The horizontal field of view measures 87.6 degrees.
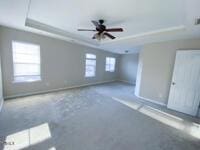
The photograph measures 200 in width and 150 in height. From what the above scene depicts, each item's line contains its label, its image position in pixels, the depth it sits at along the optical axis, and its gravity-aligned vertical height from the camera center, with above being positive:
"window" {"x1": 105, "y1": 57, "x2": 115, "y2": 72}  7.98 +0.00
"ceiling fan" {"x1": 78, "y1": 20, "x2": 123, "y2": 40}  2.84 +0.97
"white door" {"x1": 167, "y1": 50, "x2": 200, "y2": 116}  3.33 -0.50
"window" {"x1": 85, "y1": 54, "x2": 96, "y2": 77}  6.42 -0.13
